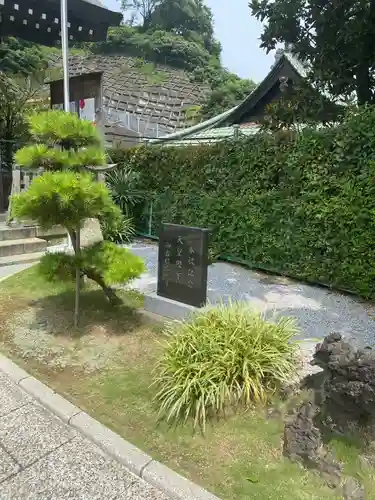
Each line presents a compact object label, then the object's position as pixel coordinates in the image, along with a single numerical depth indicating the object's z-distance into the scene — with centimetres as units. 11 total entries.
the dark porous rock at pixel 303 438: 212
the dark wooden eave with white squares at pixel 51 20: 679
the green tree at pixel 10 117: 1031
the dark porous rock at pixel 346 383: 206
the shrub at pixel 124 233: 830
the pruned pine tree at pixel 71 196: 326
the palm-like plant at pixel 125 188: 891
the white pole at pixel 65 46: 635
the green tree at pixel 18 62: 1438
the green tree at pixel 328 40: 541
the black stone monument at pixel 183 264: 389
